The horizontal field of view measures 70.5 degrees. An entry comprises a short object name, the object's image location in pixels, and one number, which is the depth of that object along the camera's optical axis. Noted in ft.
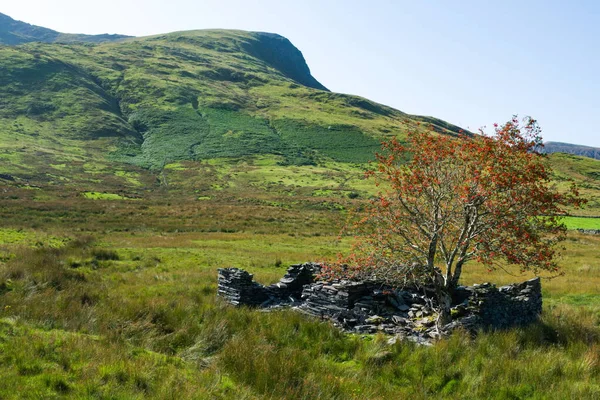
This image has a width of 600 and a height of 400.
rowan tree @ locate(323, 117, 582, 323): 42.29
